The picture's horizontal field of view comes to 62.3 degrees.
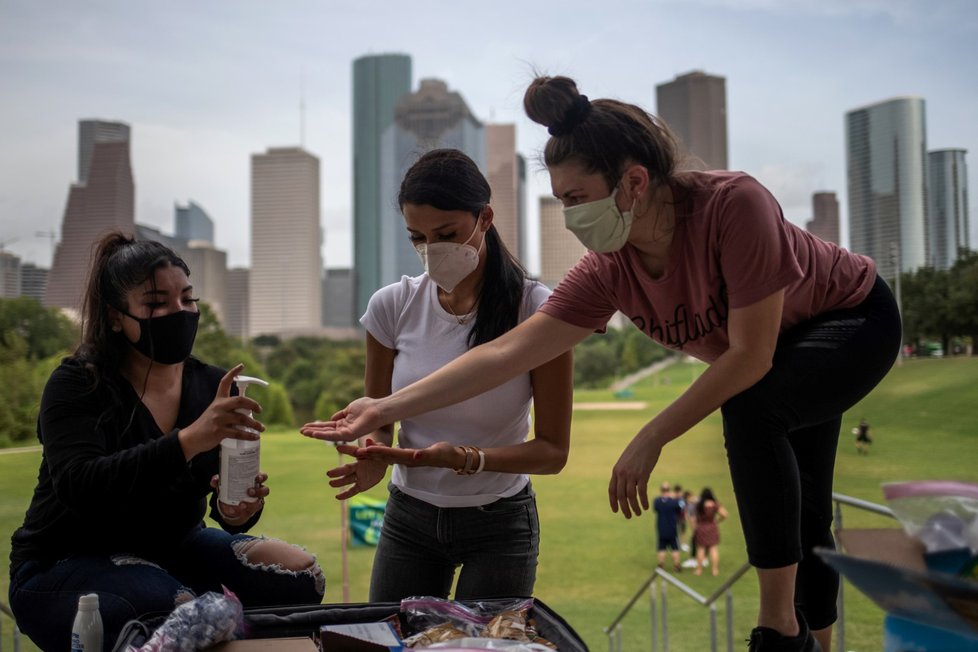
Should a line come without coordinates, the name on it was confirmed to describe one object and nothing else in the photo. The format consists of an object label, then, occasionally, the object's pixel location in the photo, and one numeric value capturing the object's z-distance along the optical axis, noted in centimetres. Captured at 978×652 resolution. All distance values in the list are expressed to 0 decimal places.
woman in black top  138
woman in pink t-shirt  112
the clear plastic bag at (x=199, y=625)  103
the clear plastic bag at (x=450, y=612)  118
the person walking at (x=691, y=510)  2809
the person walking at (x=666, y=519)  2156
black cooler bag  111
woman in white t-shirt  158
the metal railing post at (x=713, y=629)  557
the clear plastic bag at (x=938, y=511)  66
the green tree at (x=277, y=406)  3538
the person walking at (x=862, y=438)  3164
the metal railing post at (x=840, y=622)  176
